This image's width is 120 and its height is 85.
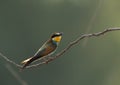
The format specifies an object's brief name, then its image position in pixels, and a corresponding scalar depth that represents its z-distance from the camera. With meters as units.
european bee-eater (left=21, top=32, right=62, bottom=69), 7.54
